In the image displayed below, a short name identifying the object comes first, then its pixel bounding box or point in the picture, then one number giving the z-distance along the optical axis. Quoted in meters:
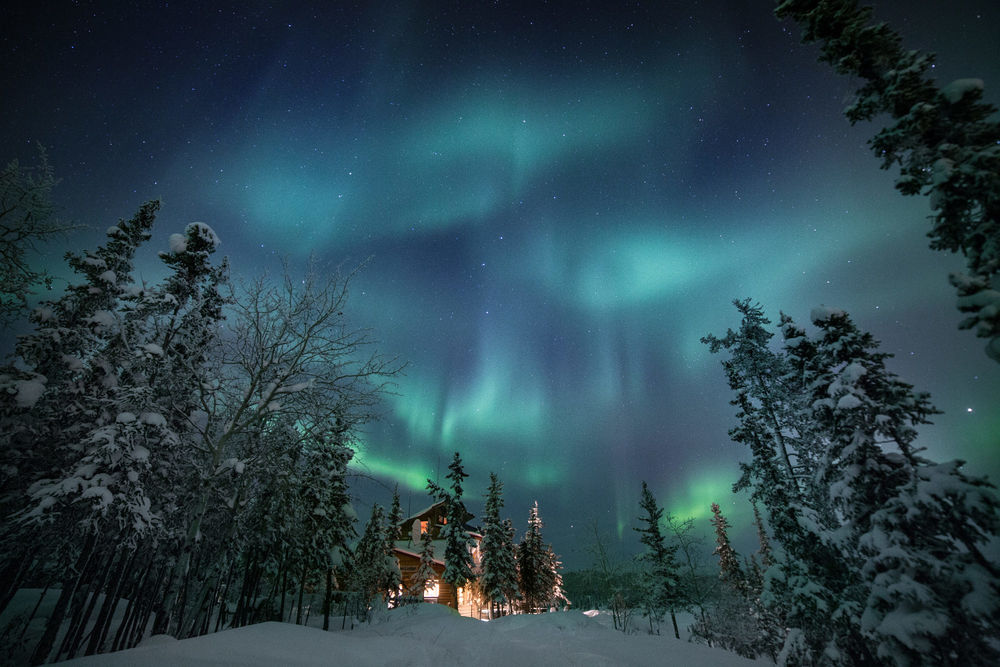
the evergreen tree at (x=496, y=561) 36.75
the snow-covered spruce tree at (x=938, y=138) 6.79
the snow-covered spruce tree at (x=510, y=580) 37.88
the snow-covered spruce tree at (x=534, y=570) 42.03
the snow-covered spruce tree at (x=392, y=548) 36.95
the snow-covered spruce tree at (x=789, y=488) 13.83
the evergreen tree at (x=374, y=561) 32.34
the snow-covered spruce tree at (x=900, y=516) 8.27
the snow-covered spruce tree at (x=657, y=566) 34.75
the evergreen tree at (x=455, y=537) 33.50
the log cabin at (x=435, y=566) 43.60
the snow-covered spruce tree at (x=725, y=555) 46.50
